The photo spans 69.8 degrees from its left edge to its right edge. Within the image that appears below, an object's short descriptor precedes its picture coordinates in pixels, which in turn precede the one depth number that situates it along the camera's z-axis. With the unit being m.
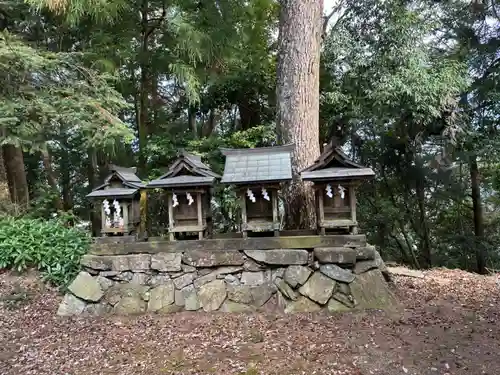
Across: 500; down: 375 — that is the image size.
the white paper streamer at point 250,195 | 3.81
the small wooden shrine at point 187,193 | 3.86
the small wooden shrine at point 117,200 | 4.13
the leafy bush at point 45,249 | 4.80
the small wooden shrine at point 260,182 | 3.75
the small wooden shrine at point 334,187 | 3.69
